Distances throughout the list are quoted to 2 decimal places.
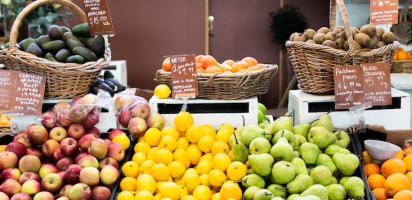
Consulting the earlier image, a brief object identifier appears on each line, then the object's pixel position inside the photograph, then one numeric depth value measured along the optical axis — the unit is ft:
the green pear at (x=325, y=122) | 6.03
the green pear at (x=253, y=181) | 5.13
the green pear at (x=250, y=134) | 5.58
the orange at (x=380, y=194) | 5.43
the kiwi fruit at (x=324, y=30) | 6.93
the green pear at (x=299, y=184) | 4.97
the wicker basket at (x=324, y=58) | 6.34
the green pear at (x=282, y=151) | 5.17
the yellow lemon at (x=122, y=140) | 6.07
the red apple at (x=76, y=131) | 6.00
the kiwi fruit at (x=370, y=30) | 6.61
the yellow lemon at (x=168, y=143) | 6.03
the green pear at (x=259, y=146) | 5.31
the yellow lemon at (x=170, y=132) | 6.19
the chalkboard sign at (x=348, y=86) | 6.38
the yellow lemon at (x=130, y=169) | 5.66
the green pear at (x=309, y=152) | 5.40
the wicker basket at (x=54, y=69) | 6.34
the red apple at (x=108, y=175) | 5.36
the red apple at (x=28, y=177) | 5.30
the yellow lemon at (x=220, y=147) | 5.90
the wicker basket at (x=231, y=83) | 6.29
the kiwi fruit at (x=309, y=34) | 6.84
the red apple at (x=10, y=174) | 5.36
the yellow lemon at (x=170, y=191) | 5.24
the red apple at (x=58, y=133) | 5.94
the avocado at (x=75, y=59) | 6.53
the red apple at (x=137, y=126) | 6.24
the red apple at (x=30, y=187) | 5.15
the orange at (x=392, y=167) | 5.63
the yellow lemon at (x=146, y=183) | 5.37
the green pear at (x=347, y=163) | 5.36
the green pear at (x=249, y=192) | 4.99
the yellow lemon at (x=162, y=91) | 6.55
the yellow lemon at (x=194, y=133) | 6.13
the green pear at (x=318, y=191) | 4.79
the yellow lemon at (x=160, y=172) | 5.56
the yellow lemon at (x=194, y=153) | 6.06
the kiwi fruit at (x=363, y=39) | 6.47
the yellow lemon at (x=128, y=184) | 5.48
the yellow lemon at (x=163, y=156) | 5.82
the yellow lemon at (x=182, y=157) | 5.93
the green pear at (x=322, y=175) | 5.13
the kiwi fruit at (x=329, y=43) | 6.44
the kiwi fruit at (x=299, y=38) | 6.77
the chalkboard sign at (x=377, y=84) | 6.43
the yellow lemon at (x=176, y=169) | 5.73
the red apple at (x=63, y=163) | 5.59
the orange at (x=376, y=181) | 5.59
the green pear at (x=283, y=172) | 4.97
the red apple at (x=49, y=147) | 5.78
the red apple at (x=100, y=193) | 5.16
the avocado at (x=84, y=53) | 6.68
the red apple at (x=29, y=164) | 5.50
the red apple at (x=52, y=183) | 5.21
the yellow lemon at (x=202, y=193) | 5.38
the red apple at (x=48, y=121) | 6.10
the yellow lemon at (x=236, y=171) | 5.33
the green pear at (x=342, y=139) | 5.88
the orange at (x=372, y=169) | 5.83
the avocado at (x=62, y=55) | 6.61
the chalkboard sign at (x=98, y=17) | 6.83
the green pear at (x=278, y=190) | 4.98
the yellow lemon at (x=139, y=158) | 5.89
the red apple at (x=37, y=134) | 5.85
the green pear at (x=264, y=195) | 4.77
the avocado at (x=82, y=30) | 7.14
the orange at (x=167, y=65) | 6.67
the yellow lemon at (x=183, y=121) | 6.22
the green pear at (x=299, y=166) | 5.17
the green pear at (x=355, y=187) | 5.09
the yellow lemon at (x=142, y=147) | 6.10
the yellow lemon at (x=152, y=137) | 6.19
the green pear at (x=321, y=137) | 5.66
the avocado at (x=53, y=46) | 6.76
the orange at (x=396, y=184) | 5.34
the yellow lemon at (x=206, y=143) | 6.02
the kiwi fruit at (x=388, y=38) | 6.64
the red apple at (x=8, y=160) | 5.52
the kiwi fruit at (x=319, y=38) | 6.60
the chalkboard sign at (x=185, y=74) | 6.36
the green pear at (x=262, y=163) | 5.10
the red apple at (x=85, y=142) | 5.80
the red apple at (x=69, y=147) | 5.68
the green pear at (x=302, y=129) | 5.93
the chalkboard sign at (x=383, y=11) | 7.37
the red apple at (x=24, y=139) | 5.94
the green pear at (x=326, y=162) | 5.36
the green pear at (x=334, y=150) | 5.60
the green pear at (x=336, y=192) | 5.04
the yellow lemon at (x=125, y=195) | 5.19
